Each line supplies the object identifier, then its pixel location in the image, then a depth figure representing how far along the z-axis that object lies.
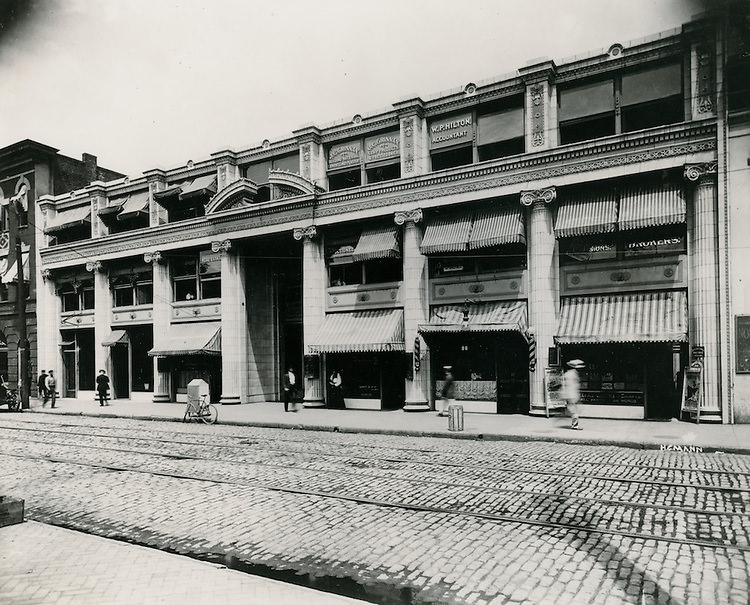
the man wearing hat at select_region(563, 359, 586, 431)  15.07
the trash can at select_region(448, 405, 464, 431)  15.15
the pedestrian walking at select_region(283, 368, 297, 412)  21.48
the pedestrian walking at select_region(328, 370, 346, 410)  22.40
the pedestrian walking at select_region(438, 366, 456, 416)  17.98
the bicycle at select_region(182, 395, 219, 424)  19.58
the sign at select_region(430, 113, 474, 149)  19.92
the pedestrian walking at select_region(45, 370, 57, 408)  26.40
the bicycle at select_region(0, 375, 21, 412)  25.94
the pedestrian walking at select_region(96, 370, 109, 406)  26.06
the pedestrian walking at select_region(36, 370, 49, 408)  27.47
